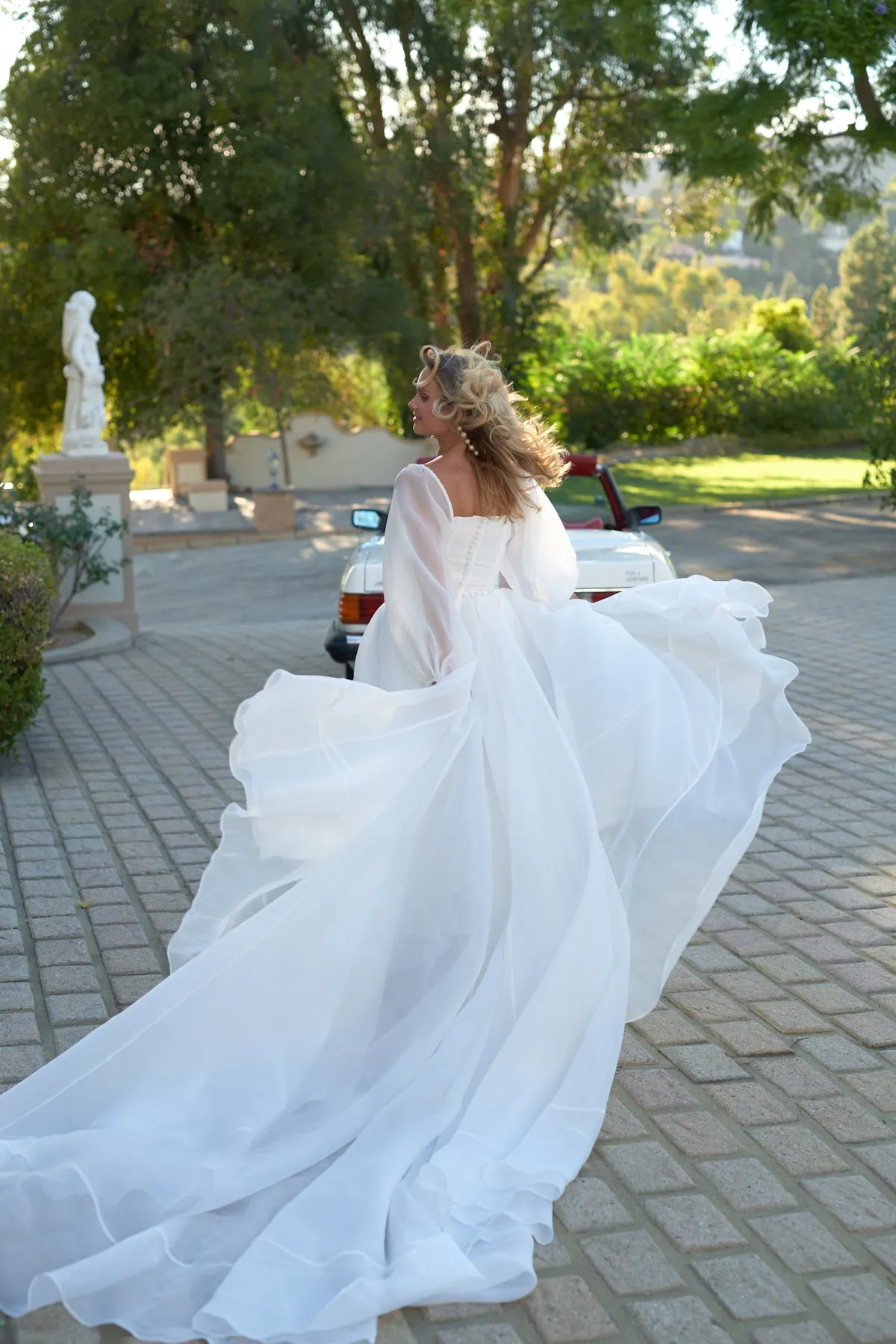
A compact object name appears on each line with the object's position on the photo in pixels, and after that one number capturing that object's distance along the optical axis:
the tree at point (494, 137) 29.27
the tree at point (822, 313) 94.12
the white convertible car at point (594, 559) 7.78
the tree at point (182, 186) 26.22
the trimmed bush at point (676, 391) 35.34
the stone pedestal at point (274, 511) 24.89
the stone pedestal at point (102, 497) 12.39
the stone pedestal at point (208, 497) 29.47
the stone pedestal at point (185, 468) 32.03
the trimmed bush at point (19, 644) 7.25
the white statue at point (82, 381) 13.14
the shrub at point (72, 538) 11.57
